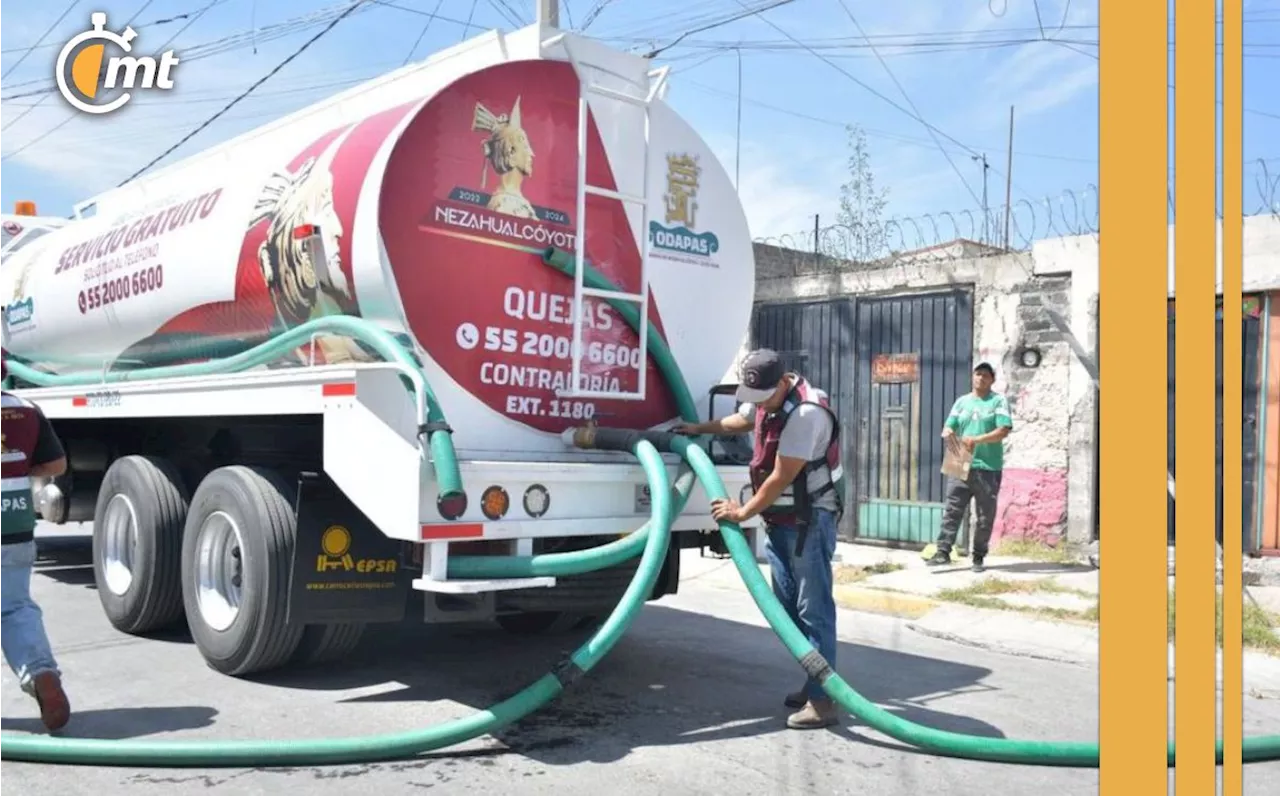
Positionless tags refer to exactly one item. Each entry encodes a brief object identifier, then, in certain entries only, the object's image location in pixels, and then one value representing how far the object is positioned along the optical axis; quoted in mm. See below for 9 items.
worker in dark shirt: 4660
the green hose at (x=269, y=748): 4211
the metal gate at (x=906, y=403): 10461
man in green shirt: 9281
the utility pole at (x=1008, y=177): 27828
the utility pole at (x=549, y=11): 8298
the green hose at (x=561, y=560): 4750
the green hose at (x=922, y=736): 4473
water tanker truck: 4910
